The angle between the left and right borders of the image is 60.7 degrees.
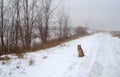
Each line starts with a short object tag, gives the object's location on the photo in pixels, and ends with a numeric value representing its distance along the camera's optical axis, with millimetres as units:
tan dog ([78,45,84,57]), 6813
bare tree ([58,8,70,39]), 23518
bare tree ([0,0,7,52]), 10433
